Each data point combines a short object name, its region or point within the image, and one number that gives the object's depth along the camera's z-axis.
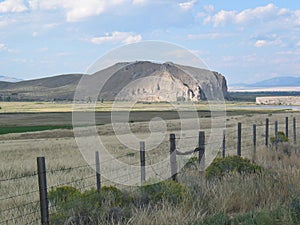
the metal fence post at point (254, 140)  14.35
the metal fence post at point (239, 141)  13.13
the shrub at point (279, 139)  16.13
